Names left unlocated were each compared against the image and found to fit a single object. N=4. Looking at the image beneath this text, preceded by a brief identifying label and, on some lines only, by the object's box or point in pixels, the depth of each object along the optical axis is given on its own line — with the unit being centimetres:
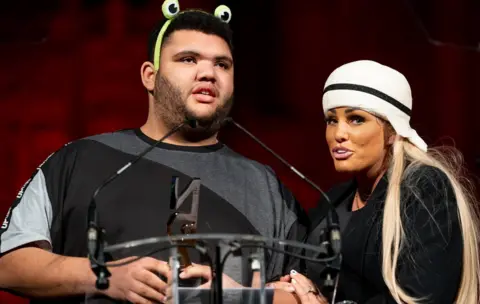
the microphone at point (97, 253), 467
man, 578
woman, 576
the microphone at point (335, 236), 491
